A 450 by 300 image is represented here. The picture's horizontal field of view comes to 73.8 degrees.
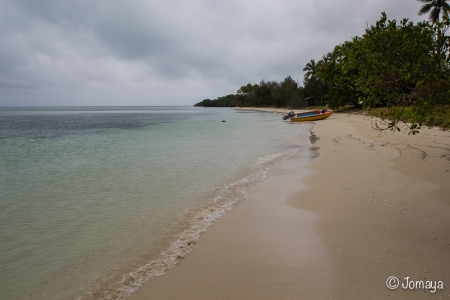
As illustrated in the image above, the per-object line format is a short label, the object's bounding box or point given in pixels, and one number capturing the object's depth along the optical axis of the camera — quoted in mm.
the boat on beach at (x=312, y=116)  41219
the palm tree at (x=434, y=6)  38888
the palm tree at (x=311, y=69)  75712
